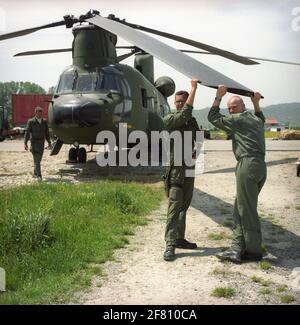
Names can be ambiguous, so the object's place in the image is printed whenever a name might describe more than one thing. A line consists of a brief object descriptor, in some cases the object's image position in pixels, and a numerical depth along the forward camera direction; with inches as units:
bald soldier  199.2
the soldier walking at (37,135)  440.1
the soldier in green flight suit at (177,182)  208.8
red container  1531.7
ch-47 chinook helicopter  419.8
